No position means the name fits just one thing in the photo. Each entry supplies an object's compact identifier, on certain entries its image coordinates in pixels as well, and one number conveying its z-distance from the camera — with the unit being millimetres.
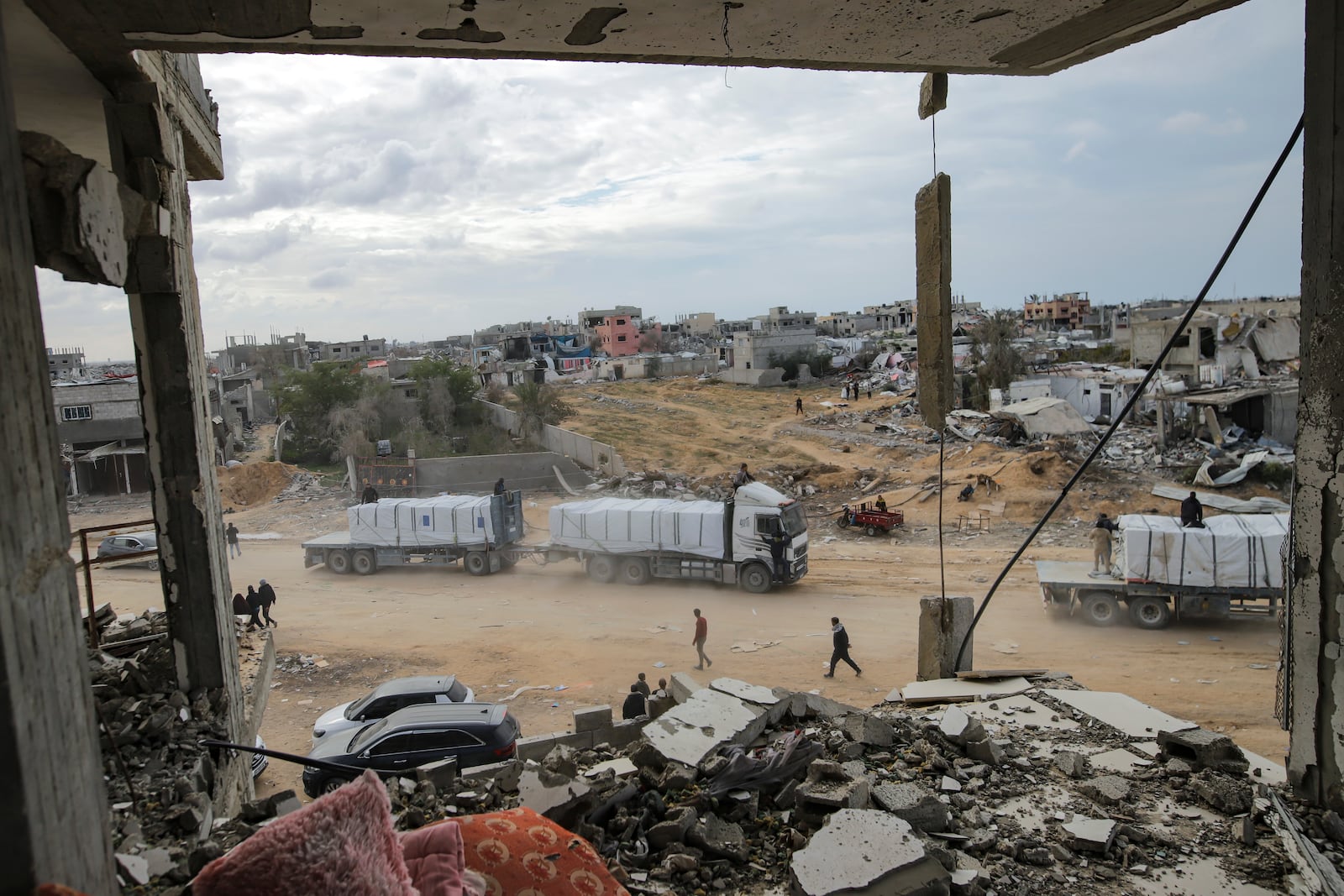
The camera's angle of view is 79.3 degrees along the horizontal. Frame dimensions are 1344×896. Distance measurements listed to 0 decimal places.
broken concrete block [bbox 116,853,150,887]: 3658
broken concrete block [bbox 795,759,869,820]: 4359
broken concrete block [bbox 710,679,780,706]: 5844
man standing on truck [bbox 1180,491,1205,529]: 13881
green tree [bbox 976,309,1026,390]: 37125
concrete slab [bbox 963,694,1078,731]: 6129
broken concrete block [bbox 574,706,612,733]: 6477
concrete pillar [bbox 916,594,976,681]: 7523
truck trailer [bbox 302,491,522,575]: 18391
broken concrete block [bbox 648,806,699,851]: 4148
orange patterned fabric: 2988
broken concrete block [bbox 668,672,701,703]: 6676
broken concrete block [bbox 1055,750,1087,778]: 5167
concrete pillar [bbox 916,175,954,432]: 7012
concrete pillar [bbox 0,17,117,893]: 2160
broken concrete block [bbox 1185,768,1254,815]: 4504
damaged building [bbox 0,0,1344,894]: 2482
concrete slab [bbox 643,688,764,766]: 5059
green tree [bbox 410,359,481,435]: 34156
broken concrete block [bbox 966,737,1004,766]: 5270
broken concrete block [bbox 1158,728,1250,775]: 5043
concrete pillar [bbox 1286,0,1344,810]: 4012
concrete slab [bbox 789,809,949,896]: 3689
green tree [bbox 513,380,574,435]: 31891
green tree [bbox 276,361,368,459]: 32219
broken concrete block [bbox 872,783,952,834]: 4312
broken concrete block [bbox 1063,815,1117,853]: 4207
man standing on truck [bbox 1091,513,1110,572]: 14922
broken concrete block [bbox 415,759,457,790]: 5035
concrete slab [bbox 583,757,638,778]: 5000
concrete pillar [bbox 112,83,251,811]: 5684
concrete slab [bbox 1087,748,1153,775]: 5250
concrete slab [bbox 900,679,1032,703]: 6789
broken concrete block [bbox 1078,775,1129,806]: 4733
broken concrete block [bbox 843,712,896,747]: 5371
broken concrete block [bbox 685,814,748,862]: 4109
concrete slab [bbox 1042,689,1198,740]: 5840
